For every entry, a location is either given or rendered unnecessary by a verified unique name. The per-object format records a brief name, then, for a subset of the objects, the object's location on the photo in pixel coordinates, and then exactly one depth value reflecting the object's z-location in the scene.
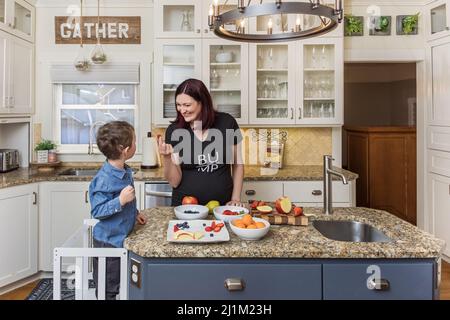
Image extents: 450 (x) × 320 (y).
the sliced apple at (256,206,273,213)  1.89
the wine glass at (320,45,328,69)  3.74
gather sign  3.90
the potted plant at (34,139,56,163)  3.76
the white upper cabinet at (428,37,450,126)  3.67
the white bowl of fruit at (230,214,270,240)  1.52
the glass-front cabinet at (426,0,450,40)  3.59
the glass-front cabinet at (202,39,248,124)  3.67
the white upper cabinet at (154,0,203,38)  3.62
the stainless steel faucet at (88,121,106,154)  4.01
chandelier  1.59
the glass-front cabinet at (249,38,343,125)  3.69
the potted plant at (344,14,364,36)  3.86
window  4.02
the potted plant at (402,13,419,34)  3.88
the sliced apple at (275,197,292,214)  1.85
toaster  3.51
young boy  1.66
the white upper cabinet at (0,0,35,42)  3.30
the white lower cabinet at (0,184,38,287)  3.06
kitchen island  1.45
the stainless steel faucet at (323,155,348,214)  1.92
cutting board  1.79
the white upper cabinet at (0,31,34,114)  3.33
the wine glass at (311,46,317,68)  3.74
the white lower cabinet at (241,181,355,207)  3.38
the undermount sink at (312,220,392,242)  1.90
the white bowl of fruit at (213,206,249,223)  1.81
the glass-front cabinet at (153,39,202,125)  3.64
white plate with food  1.50
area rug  3.05
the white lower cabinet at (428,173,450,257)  3.72
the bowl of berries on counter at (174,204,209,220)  1.84
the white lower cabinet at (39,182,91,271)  3.36
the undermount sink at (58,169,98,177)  3.78
